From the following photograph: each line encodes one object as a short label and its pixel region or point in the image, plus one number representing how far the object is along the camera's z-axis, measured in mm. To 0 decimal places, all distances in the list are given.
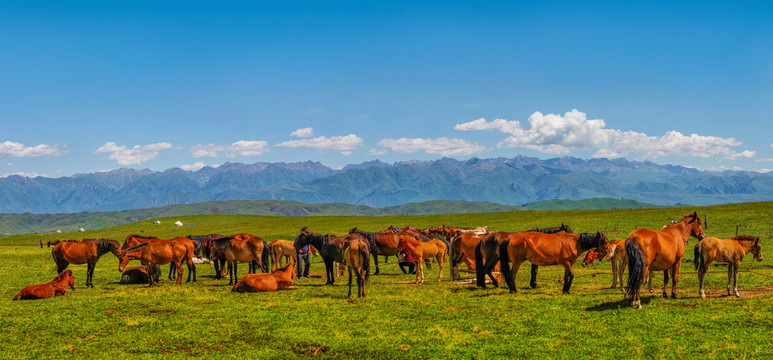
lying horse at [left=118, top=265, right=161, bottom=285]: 29500
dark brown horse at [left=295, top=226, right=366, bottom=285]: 25516
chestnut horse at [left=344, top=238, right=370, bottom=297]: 22688
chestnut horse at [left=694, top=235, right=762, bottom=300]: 19609
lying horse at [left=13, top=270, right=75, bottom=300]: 23344
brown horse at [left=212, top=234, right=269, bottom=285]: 28781
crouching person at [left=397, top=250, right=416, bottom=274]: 29609
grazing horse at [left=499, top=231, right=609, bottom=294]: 22000
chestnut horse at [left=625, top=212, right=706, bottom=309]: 17750
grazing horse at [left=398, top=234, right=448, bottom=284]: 28531
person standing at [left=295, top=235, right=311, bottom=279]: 31281
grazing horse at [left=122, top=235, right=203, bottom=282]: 29109
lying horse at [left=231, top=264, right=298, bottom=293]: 24297
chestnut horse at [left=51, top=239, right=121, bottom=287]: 28814
